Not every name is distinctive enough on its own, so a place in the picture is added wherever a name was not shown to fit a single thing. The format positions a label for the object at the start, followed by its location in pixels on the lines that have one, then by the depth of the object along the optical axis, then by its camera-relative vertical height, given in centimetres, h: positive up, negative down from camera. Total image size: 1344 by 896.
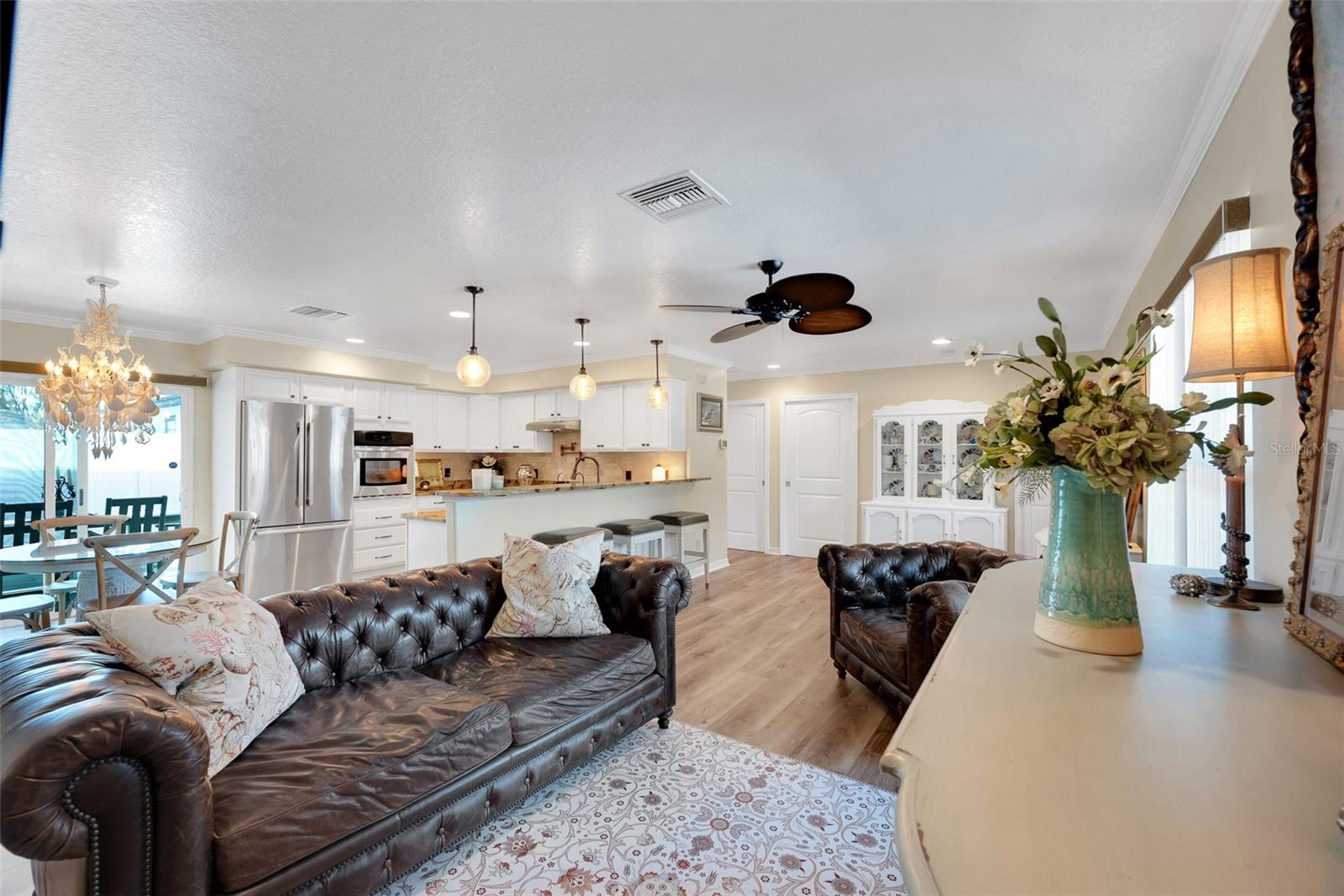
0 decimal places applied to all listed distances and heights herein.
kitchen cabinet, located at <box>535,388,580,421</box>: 659 +57
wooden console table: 50 -36
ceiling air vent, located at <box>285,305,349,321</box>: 434 +111
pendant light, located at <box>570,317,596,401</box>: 487 +58
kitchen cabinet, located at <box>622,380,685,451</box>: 575 +35
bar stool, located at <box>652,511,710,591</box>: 541 -74
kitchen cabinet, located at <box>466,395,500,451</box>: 727 +40
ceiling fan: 296 +82
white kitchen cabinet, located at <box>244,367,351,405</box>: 504 +63
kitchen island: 370 -45
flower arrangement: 95 +5
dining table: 293 -54
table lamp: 118 +26
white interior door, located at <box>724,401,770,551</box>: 768 -29
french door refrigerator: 495 -33
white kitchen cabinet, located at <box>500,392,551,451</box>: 702 +37
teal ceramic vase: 99 -22
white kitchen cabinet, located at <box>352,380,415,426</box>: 591 +56
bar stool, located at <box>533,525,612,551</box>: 415 -60
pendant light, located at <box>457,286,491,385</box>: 370 +56
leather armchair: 248 -80
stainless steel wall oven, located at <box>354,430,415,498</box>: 588 -9
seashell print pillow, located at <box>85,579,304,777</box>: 151 -57
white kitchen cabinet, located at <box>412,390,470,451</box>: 671 +40
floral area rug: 179 -134
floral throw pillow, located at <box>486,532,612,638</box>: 259 -65
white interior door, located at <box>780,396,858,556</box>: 704 -26
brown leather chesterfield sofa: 116 -83
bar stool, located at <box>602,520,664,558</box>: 469 -68
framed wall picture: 617 +45
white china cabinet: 611 -33
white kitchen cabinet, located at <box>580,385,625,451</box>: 611 +36
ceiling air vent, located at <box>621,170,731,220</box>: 232 +111
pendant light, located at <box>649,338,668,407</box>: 512 +52
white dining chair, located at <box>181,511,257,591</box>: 365 -70
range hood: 662 +35
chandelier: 336 +41
